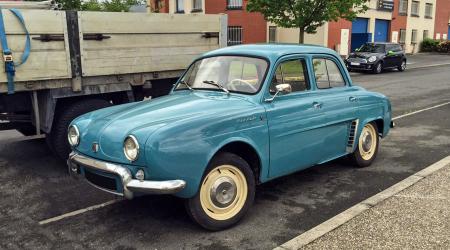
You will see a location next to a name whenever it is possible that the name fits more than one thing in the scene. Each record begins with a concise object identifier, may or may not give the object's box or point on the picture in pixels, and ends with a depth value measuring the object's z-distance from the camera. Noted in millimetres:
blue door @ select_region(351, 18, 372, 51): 33500
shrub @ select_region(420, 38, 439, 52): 41469
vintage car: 3834
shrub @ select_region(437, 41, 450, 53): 41188
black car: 22453
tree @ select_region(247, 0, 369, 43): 19719
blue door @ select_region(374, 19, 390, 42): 36047
